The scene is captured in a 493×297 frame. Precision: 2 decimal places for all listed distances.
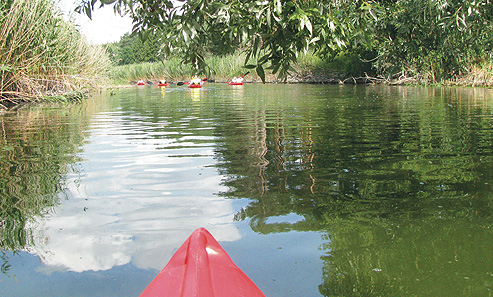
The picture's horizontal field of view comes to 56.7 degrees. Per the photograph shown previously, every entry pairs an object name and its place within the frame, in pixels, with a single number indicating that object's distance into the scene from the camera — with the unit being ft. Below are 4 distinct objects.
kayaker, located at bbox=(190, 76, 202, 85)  110.32
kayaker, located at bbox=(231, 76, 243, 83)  116.67
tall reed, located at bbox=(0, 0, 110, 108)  41.27
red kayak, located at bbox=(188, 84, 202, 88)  110.42
